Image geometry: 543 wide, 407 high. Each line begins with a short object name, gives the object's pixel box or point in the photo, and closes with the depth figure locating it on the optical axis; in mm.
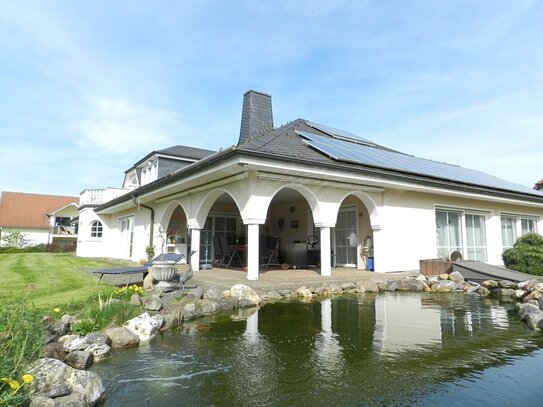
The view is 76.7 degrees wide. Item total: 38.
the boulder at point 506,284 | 9532
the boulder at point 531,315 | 6020
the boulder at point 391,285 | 10047
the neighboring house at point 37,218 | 35281
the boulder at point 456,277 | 10920
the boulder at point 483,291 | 9712
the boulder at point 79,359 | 4133
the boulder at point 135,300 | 6440
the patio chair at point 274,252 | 14500
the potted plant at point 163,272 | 8145
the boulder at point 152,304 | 6402
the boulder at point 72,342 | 4379
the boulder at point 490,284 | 10028
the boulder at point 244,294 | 7700
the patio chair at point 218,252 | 14519
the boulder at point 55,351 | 4094
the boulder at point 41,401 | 2778
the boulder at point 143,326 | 5246
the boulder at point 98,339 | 4574
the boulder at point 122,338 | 4895
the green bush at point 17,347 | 2467
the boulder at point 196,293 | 7312
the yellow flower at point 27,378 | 2464
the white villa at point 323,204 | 9789
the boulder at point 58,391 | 2982
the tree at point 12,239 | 30594
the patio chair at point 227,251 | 14383
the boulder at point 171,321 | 5848
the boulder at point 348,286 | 9574
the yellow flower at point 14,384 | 2400
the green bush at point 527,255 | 12484
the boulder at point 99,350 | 4410
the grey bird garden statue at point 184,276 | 8180
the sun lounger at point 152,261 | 8438
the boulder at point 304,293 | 8727
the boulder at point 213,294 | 7355
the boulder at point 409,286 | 10148
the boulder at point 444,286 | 10219
